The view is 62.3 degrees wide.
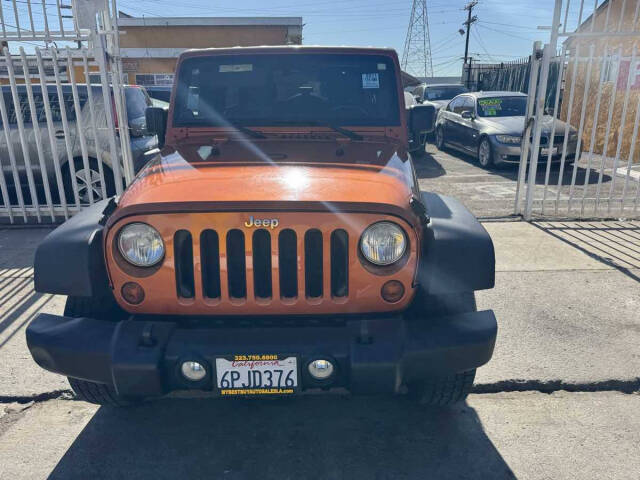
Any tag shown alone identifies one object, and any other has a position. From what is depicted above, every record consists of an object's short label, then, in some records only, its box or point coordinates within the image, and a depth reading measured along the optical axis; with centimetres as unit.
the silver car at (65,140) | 621
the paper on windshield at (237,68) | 347
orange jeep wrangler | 217
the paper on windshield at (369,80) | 353
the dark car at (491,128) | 968
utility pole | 4248
